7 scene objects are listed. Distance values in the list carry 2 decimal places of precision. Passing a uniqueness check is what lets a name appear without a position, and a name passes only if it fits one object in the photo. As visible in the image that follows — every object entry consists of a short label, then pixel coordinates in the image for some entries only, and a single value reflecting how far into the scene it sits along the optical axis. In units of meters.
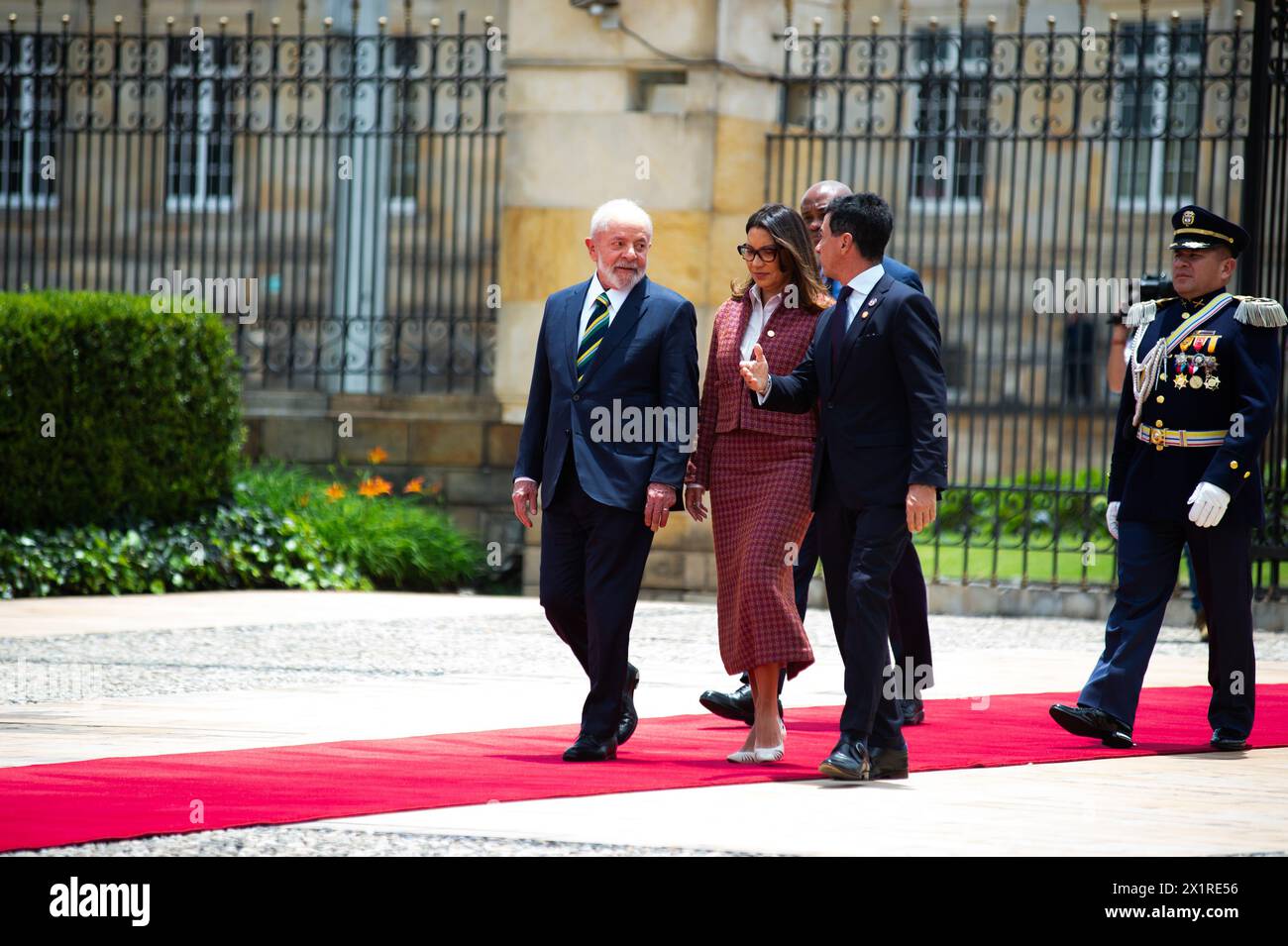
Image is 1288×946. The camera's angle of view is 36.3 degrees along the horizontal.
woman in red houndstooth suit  6.51
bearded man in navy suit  6.48
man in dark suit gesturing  6.11
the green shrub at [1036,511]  12.35
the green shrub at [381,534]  13.18
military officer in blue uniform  6.91
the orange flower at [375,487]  13.70
